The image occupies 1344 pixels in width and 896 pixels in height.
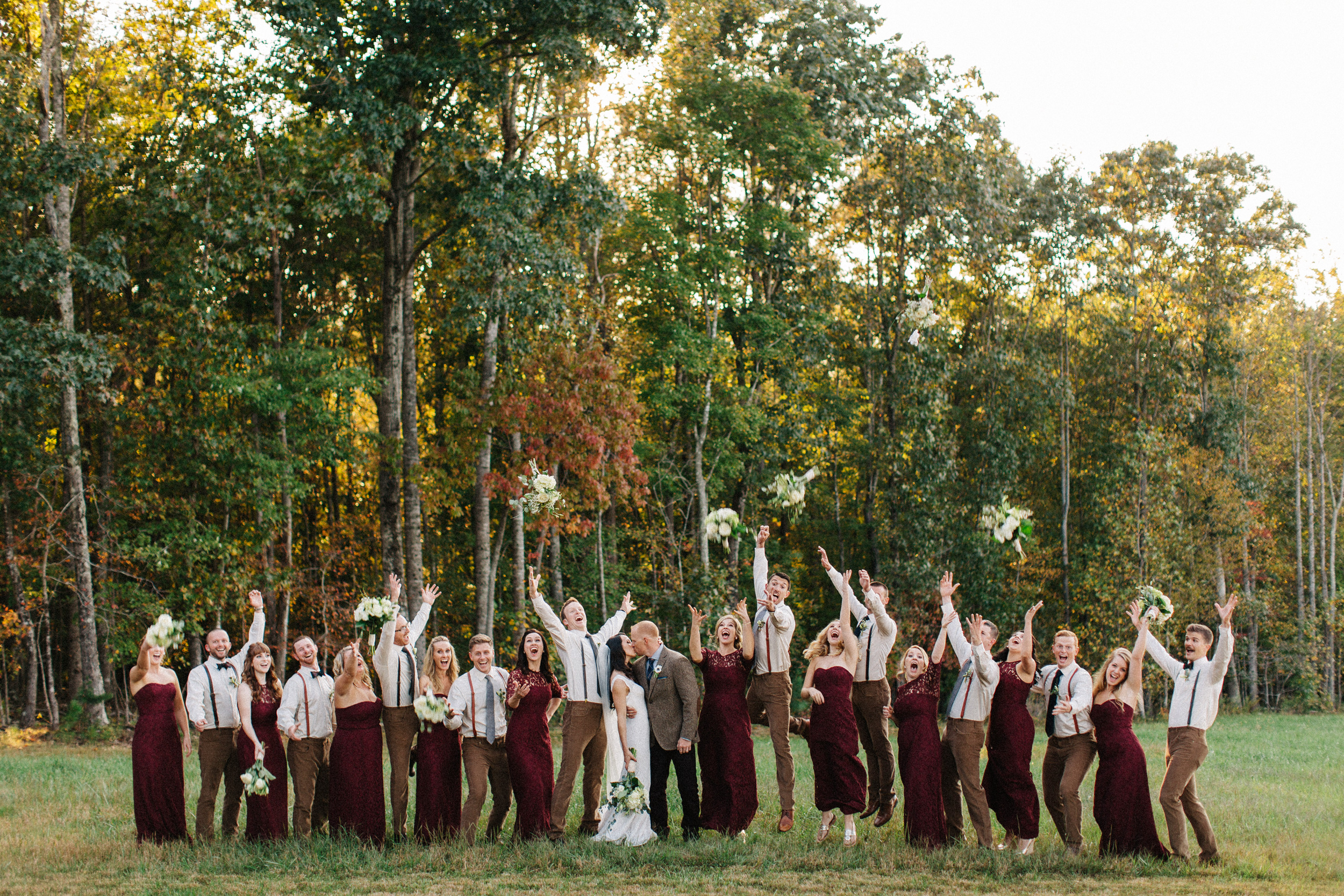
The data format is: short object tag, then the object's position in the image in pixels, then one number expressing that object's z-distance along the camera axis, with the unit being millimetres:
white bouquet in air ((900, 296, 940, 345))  21484
